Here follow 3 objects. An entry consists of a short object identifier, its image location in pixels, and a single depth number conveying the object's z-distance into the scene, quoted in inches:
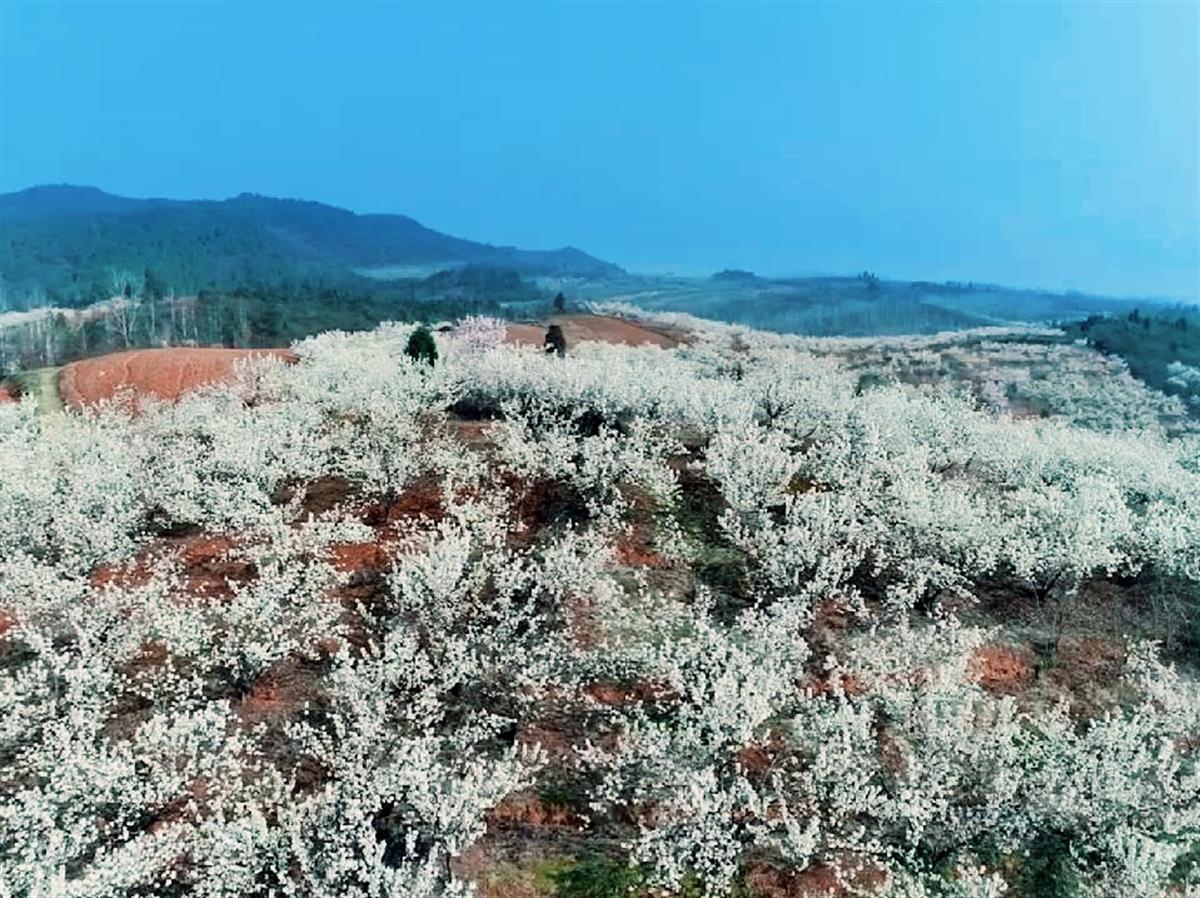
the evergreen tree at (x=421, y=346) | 1843.0
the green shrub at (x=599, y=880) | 569.9
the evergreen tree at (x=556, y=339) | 2297.4
